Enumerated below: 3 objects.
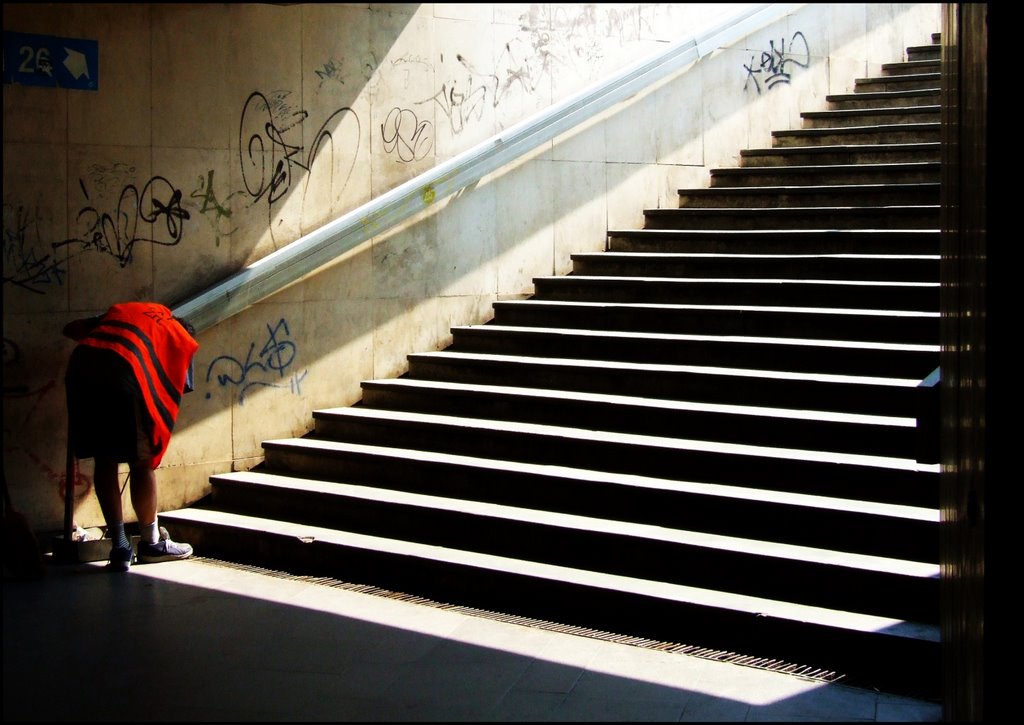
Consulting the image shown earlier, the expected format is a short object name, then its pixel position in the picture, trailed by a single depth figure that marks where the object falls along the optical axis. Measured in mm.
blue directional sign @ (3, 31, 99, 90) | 7051
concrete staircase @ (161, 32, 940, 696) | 5387
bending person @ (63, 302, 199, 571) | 6547
